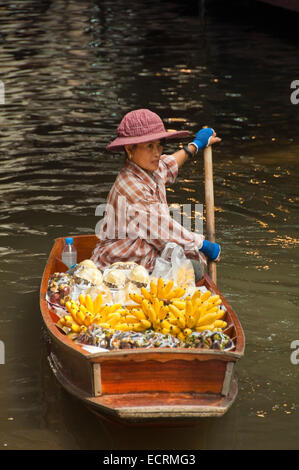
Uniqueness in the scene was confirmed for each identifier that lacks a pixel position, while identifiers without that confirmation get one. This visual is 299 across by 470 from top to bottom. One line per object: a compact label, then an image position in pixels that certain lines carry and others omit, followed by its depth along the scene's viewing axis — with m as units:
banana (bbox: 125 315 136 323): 9.73
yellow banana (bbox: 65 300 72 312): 9.92
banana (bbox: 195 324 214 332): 9.33
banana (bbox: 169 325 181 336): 9.27
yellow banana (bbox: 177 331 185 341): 9.23
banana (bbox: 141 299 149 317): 9.60
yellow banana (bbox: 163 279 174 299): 10.13
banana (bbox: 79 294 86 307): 10.04
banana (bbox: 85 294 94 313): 9.91
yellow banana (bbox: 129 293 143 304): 9.89
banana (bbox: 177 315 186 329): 9.31
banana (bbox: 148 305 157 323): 9.45
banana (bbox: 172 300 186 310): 9.73
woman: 11.34
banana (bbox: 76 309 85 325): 9.62
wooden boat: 8.40
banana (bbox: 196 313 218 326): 9.35
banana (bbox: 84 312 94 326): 9.60
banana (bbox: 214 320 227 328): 9.56
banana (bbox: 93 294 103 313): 9.92
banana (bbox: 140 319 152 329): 9.45
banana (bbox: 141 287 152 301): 9.96
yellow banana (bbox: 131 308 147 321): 9.62
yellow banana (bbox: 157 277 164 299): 10.17
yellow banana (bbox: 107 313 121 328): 9.66
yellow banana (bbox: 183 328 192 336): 9.21
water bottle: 12.96
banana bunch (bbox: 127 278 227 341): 9.33
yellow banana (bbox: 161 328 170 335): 9.26
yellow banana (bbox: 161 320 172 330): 9.30
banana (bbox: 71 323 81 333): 9.57
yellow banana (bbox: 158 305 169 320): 9.54
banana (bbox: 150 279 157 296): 10.18
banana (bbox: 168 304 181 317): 9.45
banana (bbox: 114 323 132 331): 9.57
